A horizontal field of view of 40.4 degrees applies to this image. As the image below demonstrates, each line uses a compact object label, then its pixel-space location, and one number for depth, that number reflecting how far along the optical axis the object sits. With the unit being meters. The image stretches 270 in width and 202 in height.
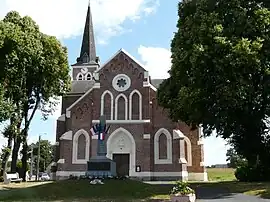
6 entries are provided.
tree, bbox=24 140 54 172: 97.89
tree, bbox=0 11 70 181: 30.64
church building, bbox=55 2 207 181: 38.00
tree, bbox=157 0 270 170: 21.44
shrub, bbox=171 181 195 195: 15.39
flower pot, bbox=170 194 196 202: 15.09
